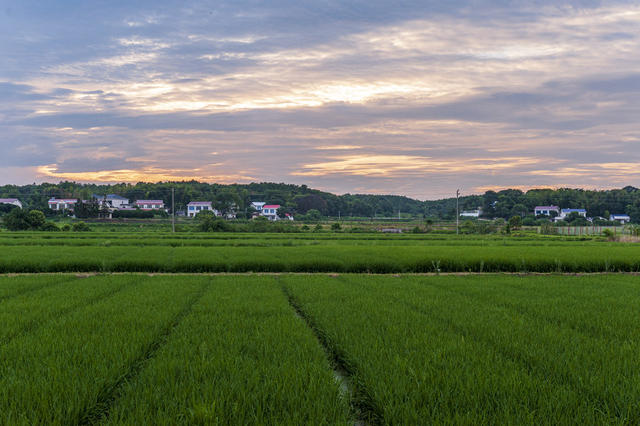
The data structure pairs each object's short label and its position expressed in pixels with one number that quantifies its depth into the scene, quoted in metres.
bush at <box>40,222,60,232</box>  50.71
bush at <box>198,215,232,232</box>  53.97
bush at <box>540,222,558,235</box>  61.56
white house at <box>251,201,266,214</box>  118.12
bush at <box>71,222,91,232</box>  50.42
